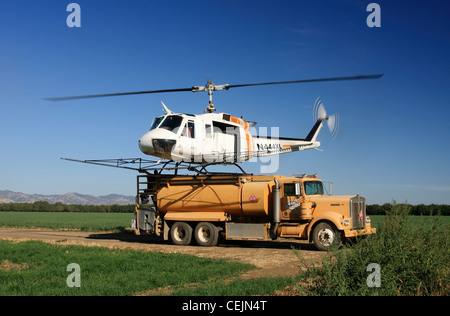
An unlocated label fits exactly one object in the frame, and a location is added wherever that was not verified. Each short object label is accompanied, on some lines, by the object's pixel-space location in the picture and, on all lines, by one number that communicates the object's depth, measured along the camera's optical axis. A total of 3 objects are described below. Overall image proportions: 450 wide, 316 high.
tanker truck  16.98
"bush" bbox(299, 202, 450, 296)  8.27
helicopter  18.47
